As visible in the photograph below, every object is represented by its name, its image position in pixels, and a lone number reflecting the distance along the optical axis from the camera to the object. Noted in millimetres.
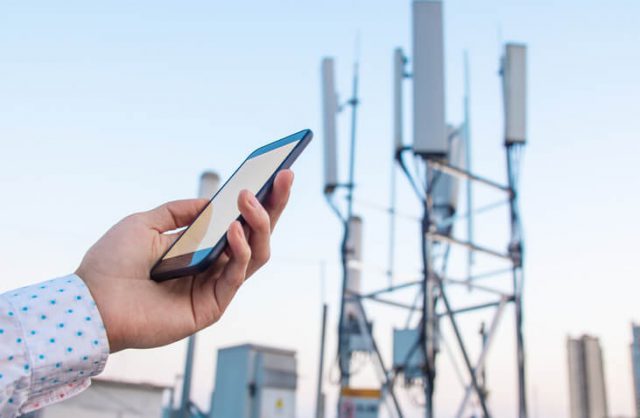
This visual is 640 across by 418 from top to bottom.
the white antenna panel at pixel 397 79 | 9073
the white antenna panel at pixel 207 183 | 6070
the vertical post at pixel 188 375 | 6070
